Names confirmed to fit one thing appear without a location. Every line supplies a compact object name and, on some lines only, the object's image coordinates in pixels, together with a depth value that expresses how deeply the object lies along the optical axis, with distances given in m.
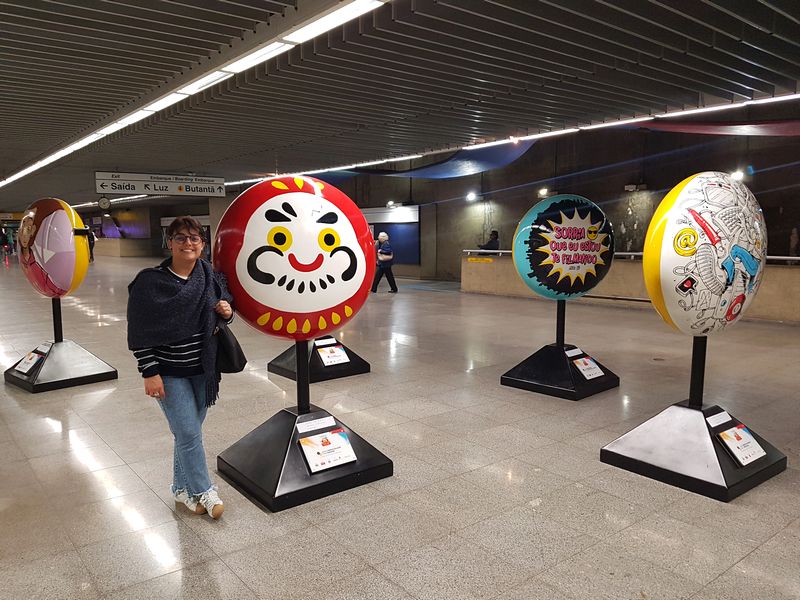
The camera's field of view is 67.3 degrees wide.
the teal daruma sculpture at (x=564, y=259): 5.23
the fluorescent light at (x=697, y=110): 7.78
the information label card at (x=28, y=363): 5.77
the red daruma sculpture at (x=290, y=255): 3.18
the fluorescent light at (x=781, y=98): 7.20
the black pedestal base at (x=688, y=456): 3.38
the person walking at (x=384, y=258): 14.04
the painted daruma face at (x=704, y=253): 3.31
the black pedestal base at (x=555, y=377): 5.29
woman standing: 2.82
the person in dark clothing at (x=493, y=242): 14.48
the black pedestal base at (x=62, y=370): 5.62
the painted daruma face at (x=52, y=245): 5.51
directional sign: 13.70
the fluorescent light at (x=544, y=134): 9.90
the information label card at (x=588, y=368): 5.45
